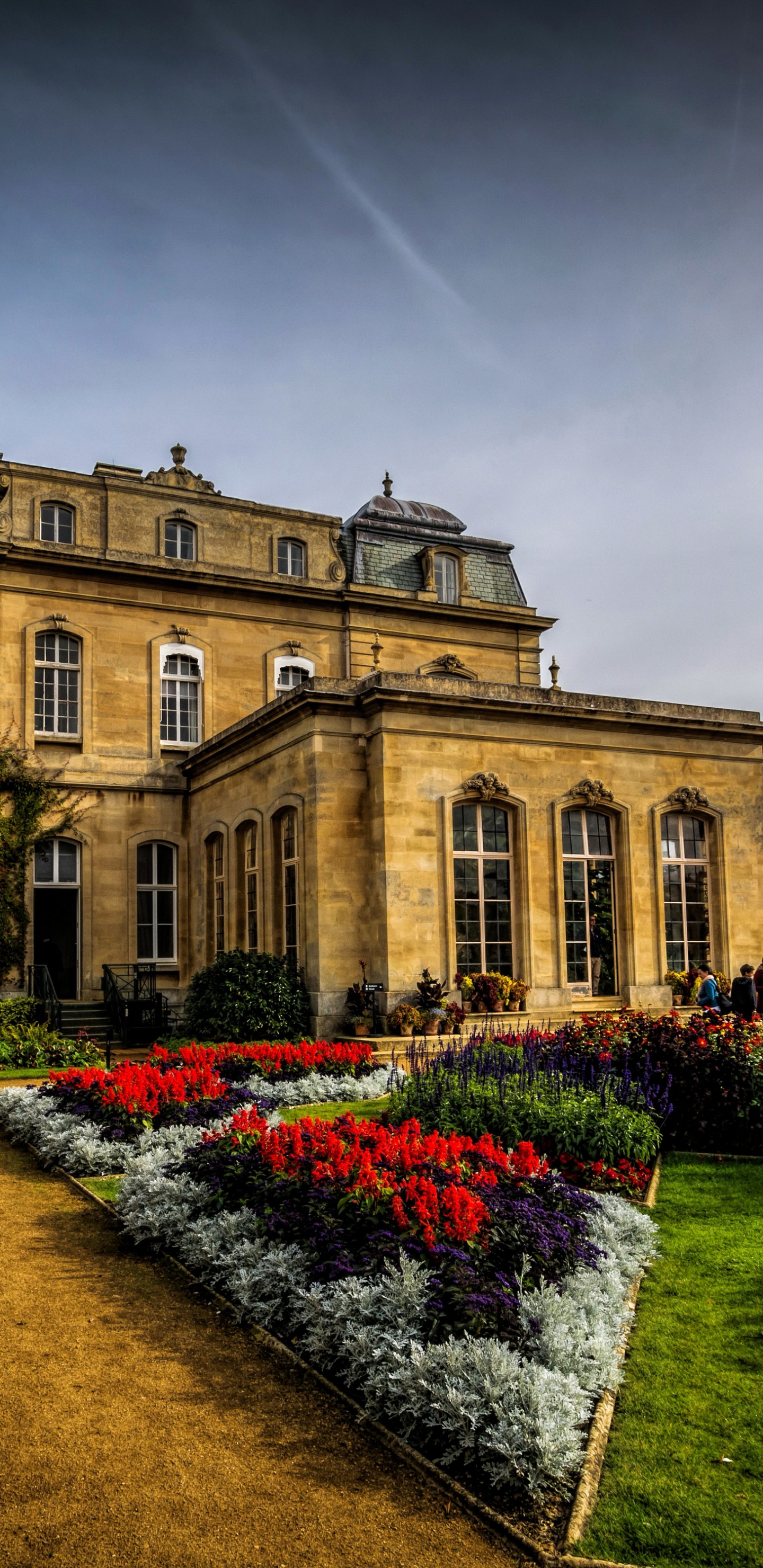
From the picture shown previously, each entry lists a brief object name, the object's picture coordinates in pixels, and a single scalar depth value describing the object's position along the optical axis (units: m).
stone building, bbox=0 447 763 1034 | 16.72
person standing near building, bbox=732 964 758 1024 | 15.55
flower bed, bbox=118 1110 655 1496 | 4.29
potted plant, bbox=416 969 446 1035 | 15.71
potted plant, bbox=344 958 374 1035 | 15.95
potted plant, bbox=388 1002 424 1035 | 15.56
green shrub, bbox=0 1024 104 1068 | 14.81
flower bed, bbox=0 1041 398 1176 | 9.02
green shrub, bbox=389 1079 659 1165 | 8.12
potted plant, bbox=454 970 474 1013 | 16.39
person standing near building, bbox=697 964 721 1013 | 16.83
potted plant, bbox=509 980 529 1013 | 16.73
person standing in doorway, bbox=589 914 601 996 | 18.11
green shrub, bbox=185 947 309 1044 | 15.77
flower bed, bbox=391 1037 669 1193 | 8.12
